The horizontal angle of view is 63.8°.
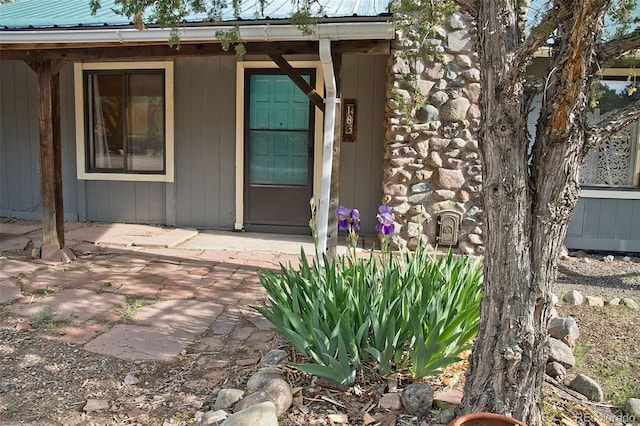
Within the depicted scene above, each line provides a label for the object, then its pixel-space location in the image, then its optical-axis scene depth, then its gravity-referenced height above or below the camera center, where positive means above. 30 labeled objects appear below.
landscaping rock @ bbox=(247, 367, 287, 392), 2.49 -1.13
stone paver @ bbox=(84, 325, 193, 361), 3.05 -1.24
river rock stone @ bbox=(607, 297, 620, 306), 4.33 -1.23
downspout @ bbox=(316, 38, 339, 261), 4.45 -0.08
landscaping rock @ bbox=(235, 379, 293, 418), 2.28 -1.12
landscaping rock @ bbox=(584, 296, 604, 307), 4.29 -1.22
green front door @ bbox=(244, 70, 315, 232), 6.47 -0.07
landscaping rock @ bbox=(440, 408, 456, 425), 2.20 -1.13
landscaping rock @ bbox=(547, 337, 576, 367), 2.90 -1.13
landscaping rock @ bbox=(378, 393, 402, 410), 2.30 -1.13
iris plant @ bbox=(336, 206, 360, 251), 3.11 -0.43
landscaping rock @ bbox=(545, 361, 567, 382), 2.76 -1.16
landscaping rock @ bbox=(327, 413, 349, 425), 2.24 -1.17
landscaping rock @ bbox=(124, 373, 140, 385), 2.71 -1.25
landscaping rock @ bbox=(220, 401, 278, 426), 2.01 -1.07
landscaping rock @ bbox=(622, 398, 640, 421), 2.39 -1.18
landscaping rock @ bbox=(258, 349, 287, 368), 2.78 -1.15
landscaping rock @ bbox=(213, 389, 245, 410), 2.39 -1.18
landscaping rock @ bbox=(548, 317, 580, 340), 3.27 -1.11
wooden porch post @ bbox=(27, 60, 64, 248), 4.98 -0.08
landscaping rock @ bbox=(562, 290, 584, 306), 4.27 -1.20
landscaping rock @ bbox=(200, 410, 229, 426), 2.26 -1.20
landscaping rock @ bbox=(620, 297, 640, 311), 4.26 -1.23
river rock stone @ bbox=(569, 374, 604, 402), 2.57 -1.17
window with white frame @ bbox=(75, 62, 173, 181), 6.75 +0.28
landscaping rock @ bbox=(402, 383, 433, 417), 2.26 -1.09
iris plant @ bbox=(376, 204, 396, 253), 3.09 -0.44
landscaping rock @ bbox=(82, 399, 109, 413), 2.44 -1.25
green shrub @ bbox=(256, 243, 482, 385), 2.38 -0.82
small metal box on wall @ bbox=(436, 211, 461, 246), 5.59 -0.81
